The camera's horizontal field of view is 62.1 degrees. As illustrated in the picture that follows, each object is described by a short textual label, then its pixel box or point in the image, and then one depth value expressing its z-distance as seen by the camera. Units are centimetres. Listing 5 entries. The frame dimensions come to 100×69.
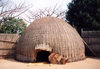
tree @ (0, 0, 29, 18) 936
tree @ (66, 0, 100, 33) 784
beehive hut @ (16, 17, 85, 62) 531
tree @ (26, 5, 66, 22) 1413
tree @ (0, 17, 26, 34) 992
